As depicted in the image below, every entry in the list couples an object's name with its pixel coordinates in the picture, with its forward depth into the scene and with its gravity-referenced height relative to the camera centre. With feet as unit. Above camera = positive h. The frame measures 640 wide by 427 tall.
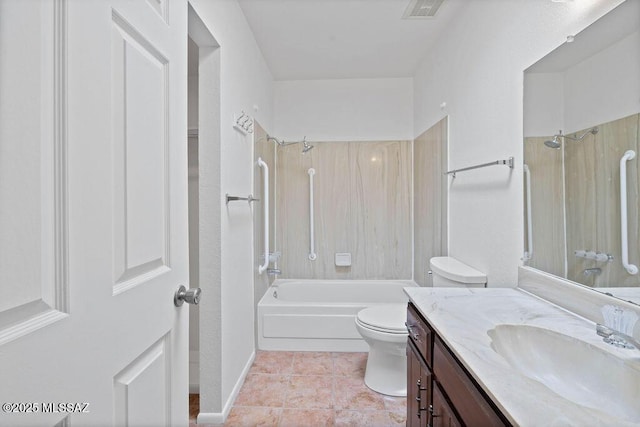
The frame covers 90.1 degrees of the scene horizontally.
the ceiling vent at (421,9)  6.85 +4.58
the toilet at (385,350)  6.46 -2.83
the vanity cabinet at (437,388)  2.58 -1.71
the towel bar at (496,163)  5.10 +0.88
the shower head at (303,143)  10.89 +2.55
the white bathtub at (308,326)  8.63 -3.00
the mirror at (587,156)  3.22 +0.69
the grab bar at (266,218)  7.72 -0.04
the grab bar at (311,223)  10.62 -0.23
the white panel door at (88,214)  1.42 +0.03
